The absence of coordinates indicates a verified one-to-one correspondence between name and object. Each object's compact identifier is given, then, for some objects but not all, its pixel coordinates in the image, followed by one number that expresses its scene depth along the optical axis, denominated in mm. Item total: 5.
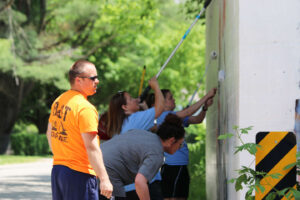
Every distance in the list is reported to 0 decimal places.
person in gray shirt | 9266
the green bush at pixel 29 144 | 63462
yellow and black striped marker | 8227
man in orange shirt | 8695
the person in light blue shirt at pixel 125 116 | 11094
